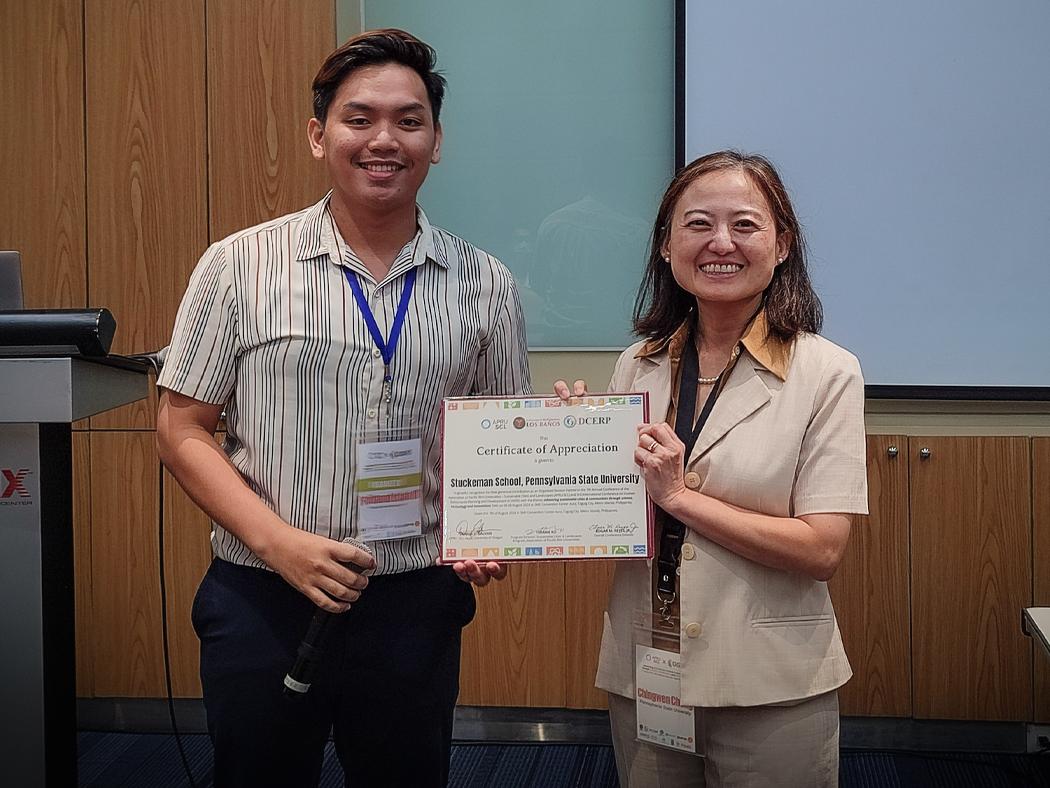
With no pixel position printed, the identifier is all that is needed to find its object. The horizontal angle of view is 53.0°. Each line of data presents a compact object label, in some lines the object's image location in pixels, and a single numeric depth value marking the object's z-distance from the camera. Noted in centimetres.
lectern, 183
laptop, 193
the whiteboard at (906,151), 313
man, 162
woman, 154
